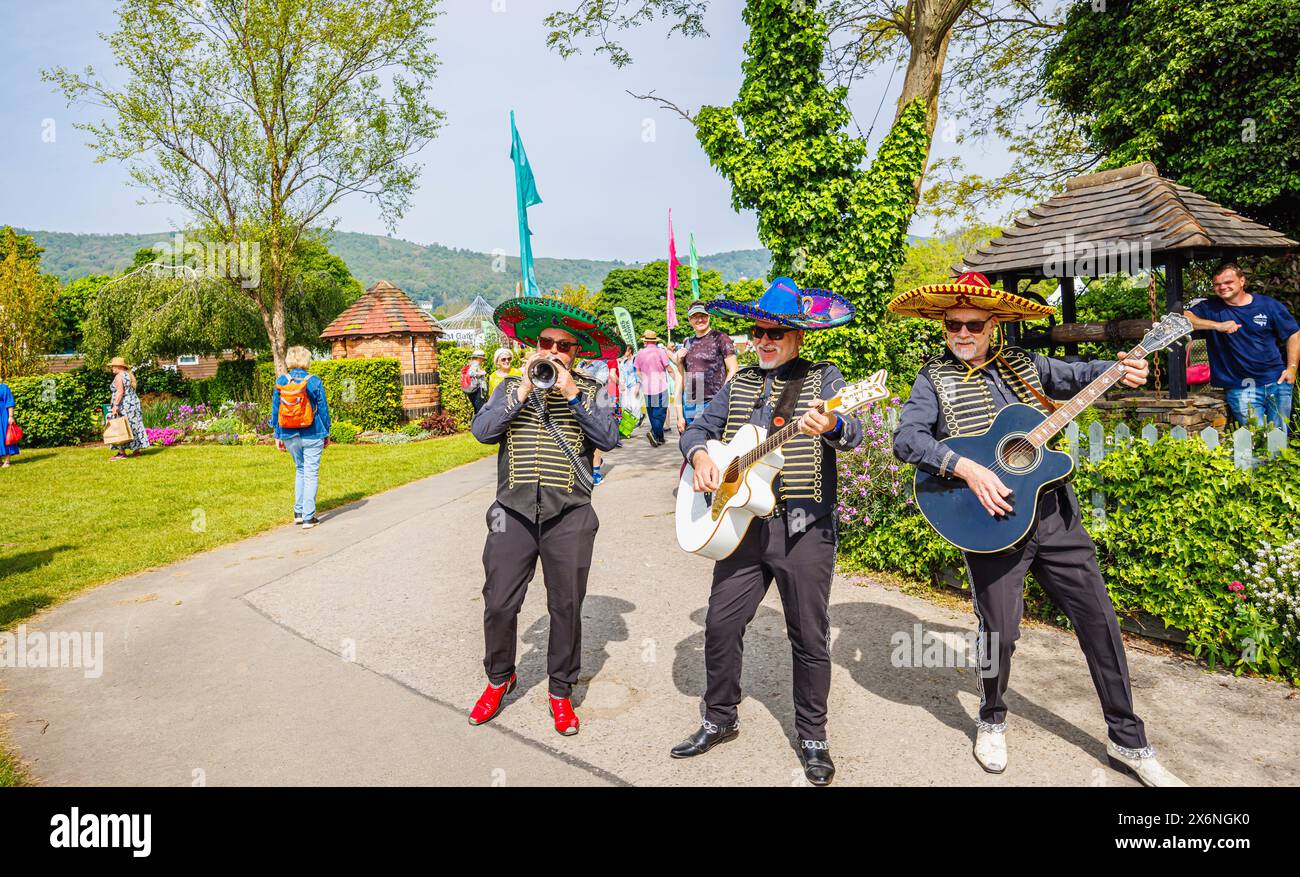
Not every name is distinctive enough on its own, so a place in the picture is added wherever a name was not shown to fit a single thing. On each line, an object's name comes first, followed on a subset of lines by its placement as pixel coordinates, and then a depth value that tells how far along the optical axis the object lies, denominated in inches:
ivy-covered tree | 446.6
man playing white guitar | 135.5
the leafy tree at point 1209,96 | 418.9
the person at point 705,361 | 357.7
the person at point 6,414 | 560.3
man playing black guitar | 128.4
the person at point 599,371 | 202.0
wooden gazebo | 290.5
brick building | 889.5
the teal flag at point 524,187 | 425.1
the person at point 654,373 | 484.4
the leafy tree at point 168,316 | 896.9
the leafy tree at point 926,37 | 483.8
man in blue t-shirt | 257.4
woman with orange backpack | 346.0
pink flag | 810.0
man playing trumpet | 156.2
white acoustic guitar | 136.3
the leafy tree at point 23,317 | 843.4
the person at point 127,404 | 605.9
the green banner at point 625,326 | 692.1
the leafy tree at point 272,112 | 840.3
